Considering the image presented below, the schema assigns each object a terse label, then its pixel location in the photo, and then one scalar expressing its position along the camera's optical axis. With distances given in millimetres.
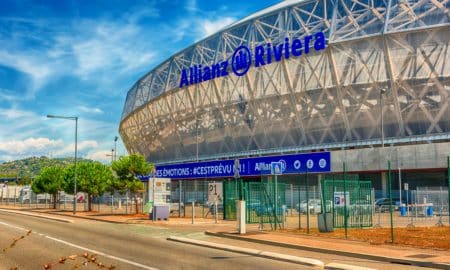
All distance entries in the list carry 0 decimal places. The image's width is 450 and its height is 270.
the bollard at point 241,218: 23578
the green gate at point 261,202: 27694
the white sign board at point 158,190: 37031
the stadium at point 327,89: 53812
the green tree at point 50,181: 62447
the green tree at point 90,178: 54469
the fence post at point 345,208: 21908
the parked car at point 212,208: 41422
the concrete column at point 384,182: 54919
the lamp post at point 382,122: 53125
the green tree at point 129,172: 43562
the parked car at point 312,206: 38634
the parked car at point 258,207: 28720
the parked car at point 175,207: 44800
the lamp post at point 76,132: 49303
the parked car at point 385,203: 43500
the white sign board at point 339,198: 23891
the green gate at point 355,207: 26222
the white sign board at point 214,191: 34094
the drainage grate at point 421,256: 15578
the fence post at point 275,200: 25067
